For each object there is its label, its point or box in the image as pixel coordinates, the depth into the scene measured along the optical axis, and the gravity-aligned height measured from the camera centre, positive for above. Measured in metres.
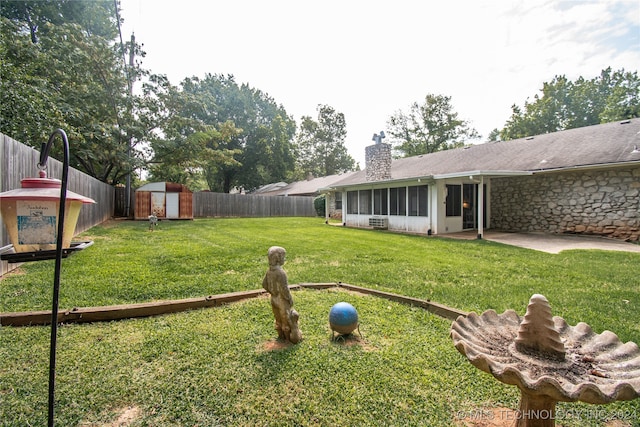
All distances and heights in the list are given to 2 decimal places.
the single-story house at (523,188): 8.78 +1.09
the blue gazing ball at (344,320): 2.72 -0.93
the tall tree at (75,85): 7.20 +4.98
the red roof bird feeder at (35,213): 1.27 +0.01
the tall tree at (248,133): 27.48 +8.09
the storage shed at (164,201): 14.87 +0.81
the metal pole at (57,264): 1.13 -0.18
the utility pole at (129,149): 13.91 +3.13
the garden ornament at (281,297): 2.61 -0.71
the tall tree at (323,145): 37.47 +9.28
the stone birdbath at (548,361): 1.26 -0.71
